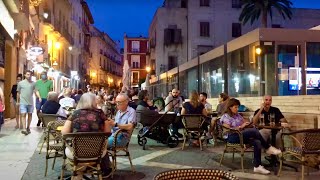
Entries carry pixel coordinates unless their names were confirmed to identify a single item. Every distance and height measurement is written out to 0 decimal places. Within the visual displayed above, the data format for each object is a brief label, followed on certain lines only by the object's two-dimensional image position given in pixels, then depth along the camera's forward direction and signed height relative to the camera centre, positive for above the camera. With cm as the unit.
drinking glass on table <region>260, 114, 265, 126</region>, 546 -43
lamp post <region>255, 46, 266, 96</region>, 944 +85
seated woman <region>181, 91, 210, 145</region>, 691 -27
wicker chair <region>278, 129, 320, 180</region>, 425 -73
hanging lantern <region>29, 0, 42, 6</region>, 1355 +447
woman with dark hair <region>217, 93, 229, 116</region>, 740 -16
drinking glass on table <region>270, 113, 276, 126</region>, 543 -42
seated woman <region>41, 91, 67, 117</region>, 724 -25
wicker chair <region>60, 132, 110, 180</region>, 366 -68
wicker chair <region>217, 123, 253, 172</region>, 499 -87
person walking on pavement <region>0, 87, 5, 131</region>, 713 -20
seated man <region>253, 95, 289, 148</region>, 546 -33
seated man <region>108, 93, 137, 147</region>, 470 -39
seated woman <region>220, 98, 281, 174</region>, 491 -66
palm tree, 2560 +775
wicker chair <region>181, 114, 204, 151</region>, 663 -63
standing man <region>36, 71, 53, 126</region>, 961 +30
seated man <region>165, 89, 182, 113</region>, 871 -16
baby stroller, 708 -81
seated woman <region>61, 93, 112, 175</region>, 387 -31
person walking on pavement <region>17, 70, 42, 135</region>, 825 +0
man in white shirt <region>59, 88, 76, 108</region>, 870 -19
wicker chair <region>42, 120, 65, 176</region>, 460 -64
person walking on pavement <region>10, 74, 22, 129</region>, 918 -20
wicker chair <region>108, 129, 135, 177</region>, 447 -83
